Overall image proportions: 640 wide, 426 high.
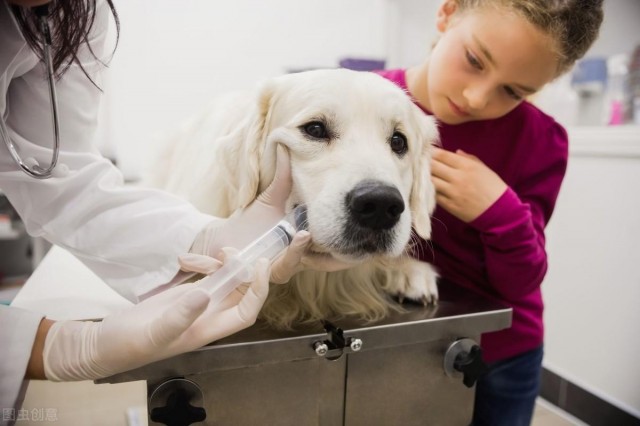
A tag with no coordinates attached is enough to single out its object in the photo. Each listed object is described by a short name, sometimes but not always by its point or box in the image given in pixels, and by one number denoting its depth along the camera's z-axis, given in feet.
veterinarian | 1.89
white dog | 2.32
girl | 2.99
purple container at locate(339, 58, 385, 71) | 7.07
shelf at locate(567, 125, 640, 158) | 5.41
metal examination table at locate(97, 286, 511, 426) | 1.99
